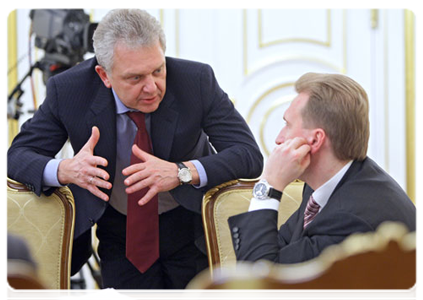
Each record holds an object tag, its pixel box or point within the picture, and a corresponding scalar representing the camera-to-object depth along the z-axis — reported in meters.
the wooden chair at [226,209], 4.23
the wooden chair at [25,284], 1.98
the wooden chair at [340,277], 2.09
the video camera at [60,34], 4.94
